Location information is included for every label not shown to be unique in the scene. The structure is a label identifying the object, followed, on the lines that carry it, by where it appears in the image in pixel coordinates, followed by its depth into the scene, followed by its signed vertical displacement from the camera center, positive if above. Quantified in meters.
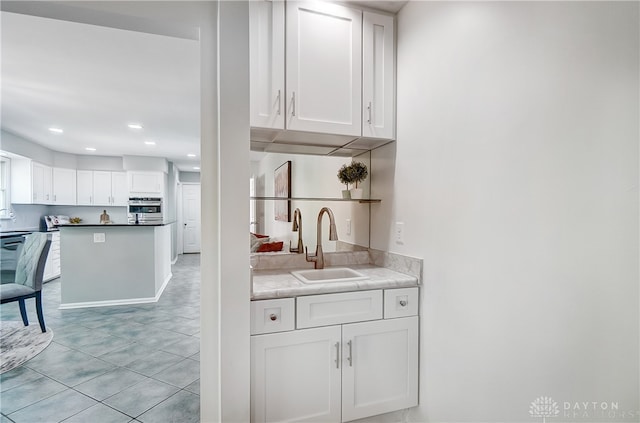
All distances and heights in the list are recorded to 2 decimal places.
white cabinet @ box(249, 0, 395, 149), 1.74 +0.78
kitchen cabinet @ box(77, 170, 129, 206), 6.74 +0.30
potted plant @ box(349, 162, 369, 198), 2.21 +0.21
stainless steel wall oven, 6.71 -0.17
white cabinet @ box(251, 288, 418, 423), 1.51 -0.87
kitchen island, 4.09 -0.85
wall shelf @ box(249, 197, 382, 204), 2.11 +0.03
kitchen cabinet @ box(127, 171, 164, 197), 6.71 +0.41
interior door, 9.08 -0.46
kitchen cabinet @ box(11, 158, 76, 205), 5.37 +0.33
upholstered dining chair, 3.19 -0.76
